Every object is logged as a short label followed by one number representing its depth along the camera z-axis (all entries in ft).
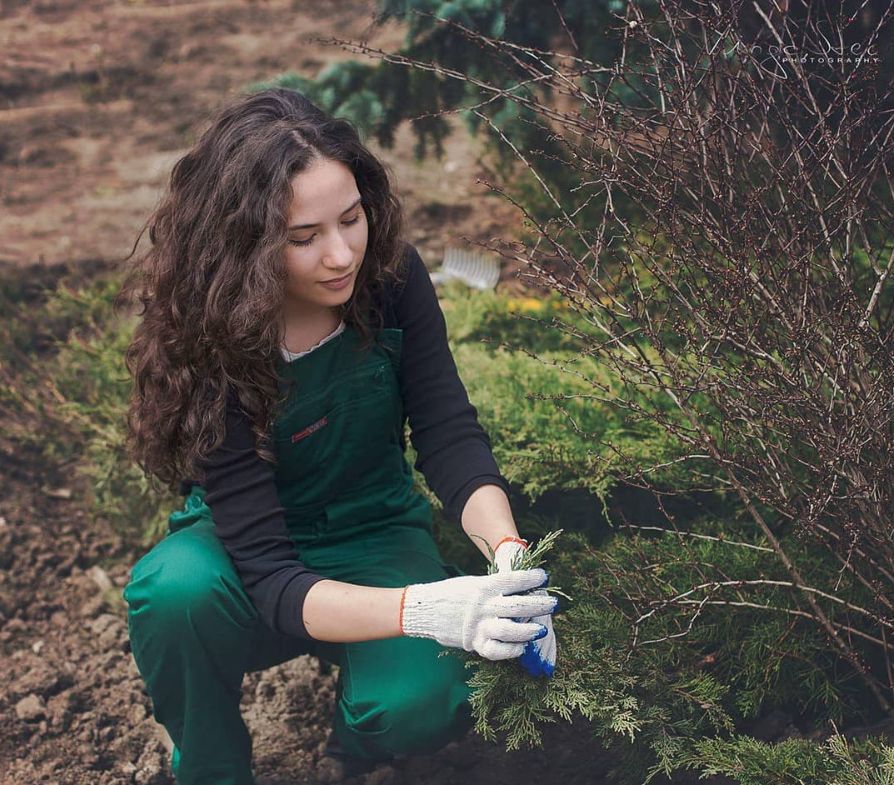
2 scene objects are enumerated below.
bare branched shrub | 7.15
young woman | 7.27
